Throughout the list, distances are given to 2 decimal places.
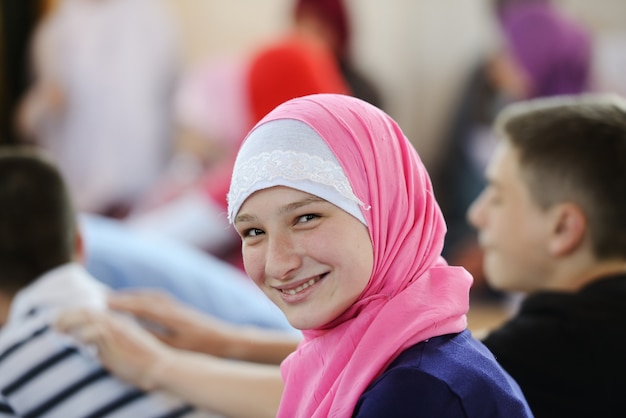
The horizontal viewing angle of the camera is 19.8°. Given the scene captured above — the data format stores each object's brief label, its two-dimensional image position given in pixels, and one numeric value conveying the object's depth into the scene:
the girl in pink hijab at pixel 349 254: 2.11
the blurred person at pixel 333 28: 9.11
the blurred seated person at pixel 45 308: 2.73
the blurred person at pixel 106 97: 9.23
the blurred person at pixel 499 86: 8.38
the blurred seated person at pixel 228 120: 5.95
